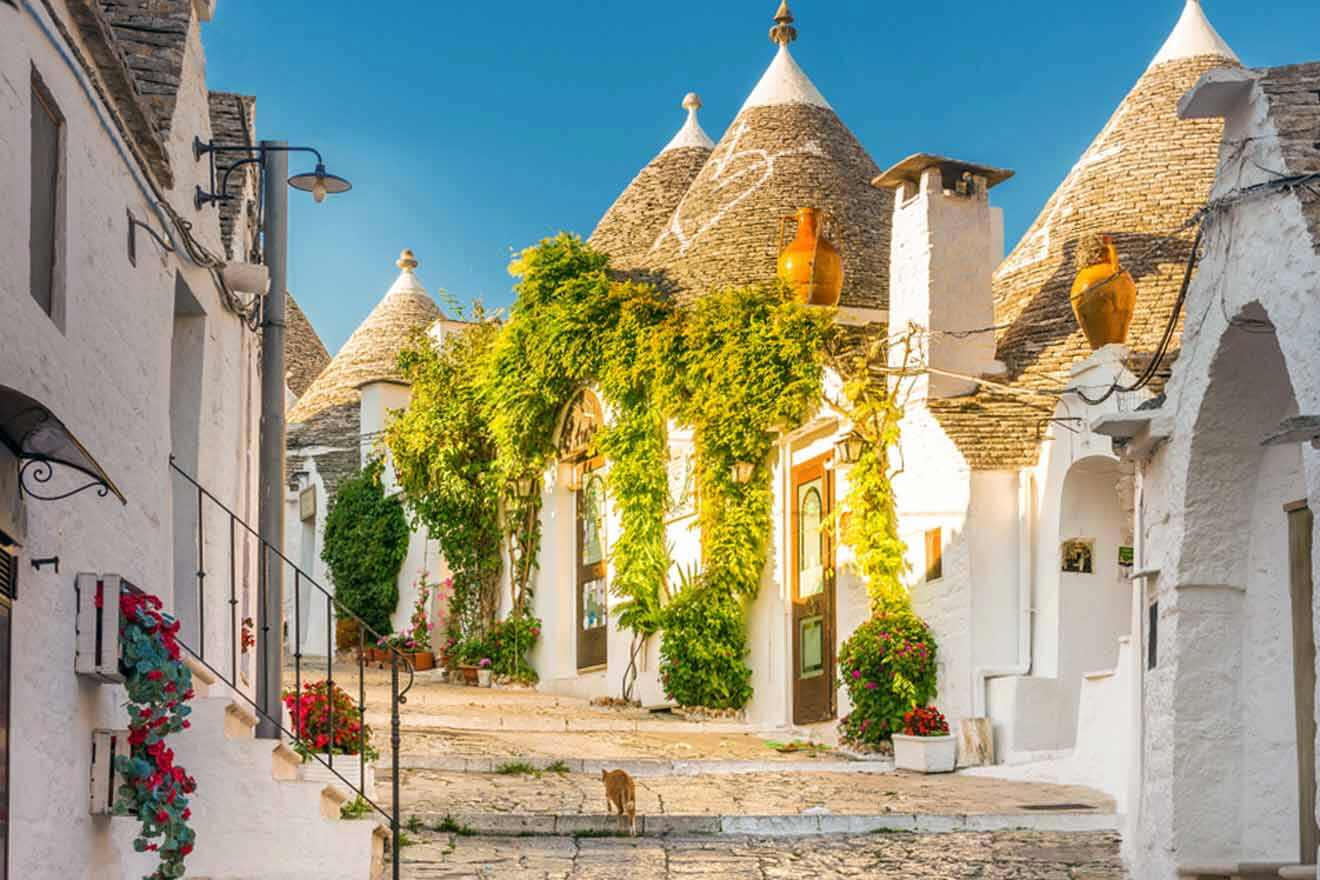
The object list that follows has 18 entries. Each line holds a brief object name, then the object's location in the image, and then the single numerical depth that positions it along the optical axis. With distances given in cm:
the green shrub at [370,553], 2561
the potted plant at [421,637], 2377
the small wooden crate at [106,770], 720
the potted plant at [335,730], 1047
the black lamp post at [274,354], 1051
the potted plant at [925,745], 1407
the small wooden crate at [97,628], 702
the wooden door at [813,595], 1636
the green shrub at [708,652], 1722
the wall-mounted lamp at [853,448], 1557
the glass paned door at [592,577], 2058
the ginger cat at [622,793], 1048
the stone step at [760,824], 1055
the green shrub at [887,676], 1459
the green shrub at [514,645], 2152
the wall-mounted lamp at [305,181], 1089
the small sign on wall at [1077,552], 1436
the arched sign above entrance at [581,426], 2077
